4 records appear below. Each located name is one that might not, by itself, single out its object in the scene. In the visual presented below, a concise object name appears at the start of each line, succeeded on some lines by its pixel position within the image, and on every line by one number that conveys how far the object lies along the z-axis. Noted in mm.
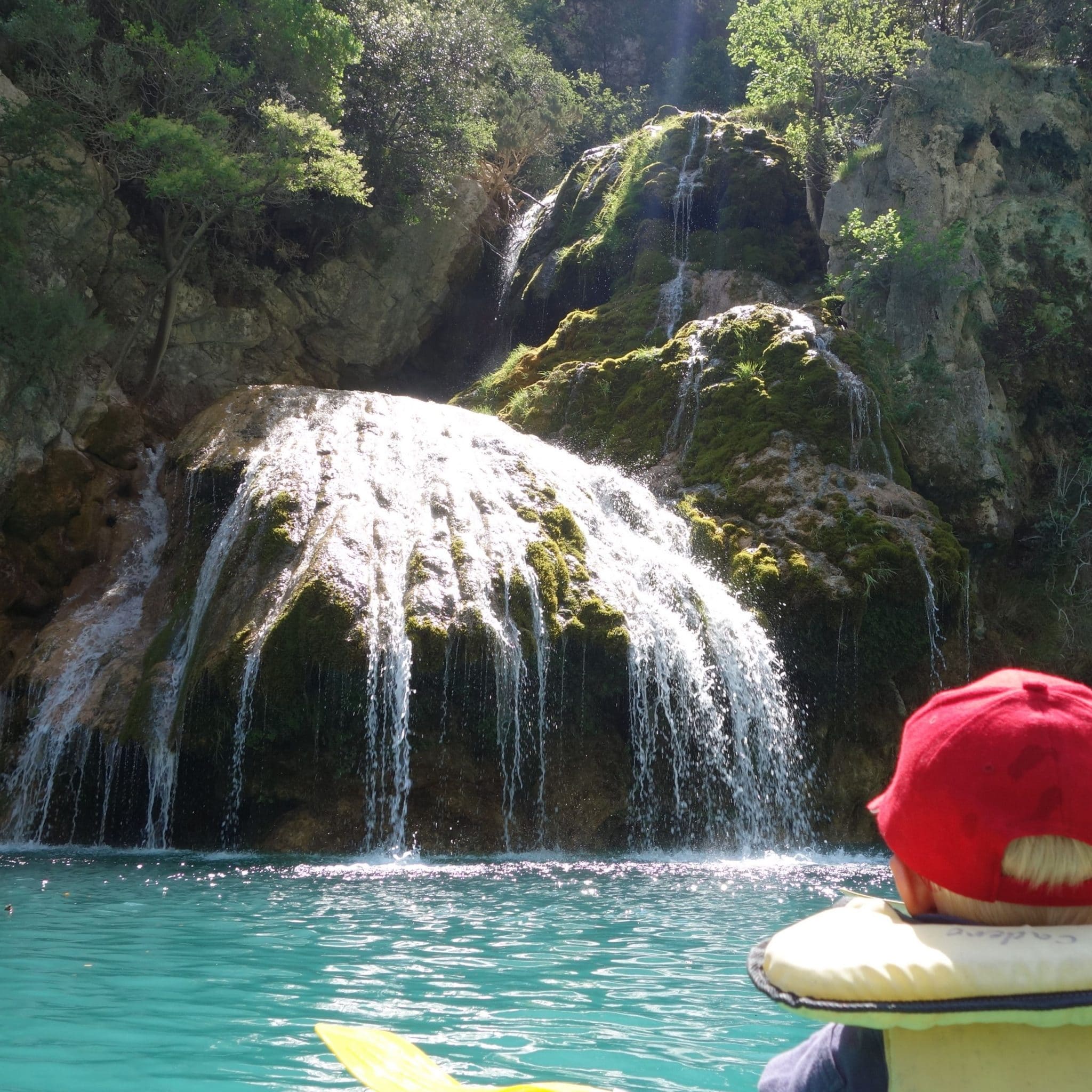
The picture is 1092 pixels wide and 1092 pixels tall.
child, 1420
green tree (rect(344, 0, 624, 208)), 18047
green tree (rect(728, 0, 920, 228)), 17203
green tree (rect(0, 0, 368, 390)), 12977
